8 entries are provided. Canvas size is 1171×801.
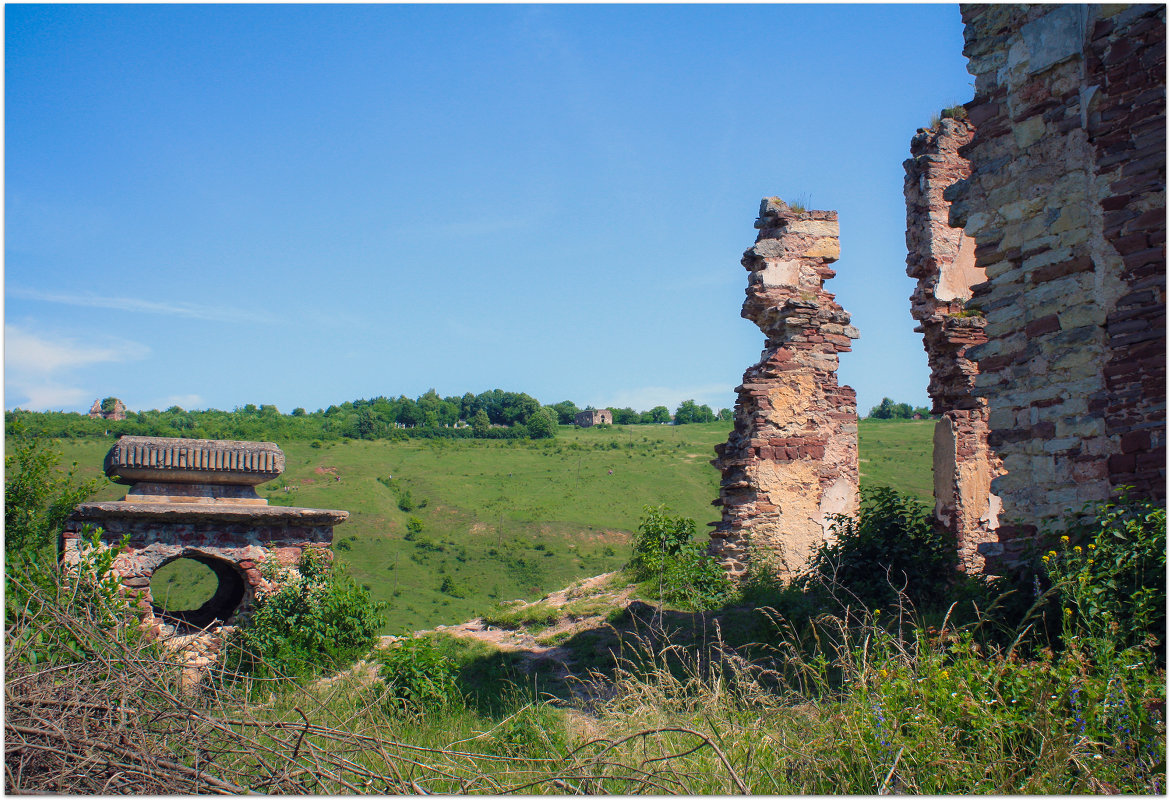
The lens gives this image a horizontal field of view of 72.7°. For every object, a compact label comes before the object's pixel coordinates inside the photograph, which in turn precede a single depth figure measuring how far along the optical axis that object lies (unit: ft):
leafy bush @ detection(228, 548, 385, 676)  28.53
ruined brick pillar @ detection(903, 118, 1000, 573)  35.29
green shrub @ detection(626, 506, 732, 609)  33.36
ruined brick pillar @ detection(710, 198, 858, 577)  35.99
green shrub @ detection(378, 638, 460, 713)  23.31
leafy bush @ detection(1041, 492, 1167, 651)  14.28
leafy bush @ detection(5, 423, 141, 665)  18.74
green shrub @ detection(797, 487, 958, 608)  25.77
